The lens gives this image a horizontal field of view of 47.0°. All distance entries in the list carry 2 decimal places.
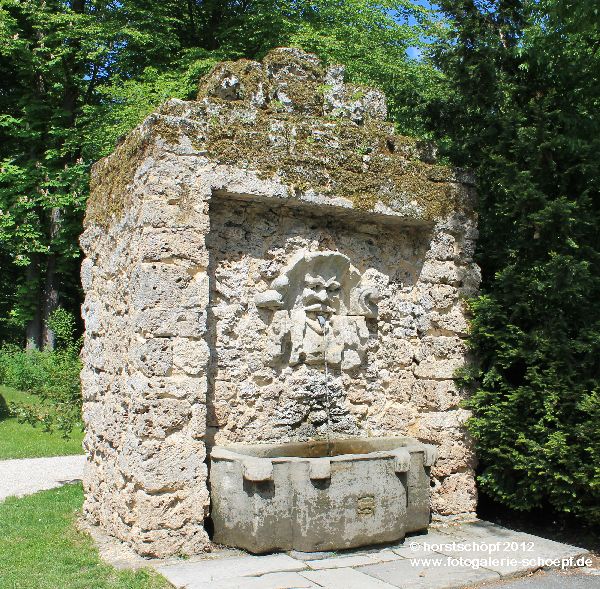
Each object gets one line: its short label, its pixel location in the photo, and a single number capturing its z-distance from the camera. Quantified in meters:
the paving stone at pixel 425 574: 4.22
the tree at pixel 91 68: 13.77
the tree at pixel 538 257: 5.23
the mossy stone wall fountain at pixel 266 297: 4.73
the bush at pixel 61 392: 7.39
